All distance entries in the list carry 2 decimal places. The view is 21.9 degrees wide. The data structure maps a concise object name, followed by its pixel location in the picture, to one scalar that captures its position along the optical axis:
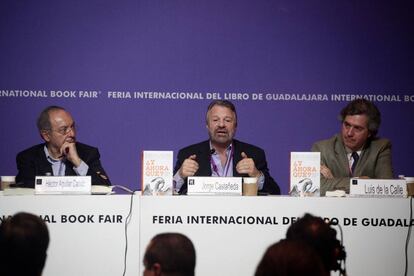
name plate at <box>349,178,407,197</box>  7.42
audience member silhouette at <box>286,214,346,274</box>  4.72
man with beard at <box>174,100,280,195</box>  9.48
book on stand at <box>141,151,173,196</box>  7.32
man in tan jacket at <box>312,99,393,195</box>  9.49
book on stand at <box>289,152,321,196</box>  7.39
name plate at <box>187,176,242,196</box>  7.29
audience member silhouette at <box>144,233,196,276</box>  4.12
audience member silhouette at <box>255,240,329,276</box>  3.27
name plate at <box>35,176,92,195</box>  7.26
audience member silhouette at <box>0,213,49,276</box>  3.88
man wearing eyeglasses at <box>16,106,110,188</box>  9.45
